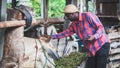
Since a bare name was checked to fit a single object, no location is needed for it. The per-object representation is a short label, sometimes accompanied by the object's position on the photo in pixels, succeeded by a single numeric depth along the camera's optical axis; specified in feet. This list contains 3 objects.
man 25.20
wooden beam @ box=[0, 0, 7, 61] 22.13
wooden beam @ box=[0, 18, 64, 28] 18.70
